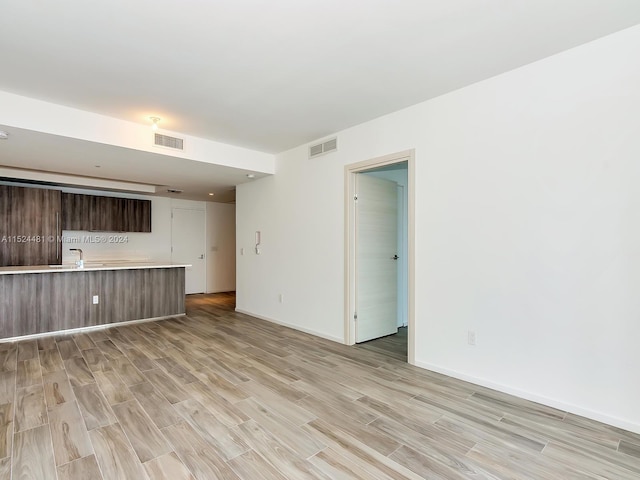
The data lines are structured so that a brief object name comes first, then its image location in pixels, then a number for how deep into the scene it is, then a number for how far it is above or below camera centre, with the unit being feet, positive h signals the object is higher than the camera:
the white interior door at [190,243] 25.52 -0.14
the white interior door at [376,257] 13.38 -0.69
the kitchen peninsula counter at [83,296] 13.93 -2.69
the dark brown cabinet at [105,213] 19.74 +1.83
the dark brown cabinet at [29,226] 17.24 +0.84
